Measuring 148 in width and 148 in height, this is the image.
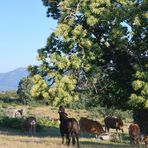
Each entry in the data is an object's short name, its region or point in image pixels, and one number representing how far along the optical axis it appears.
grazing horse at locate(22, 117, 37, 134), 34.75
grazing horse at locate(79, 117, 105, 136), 34.00
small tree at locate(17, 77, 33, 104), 85.75
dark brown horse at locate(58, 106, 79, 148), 21.97
